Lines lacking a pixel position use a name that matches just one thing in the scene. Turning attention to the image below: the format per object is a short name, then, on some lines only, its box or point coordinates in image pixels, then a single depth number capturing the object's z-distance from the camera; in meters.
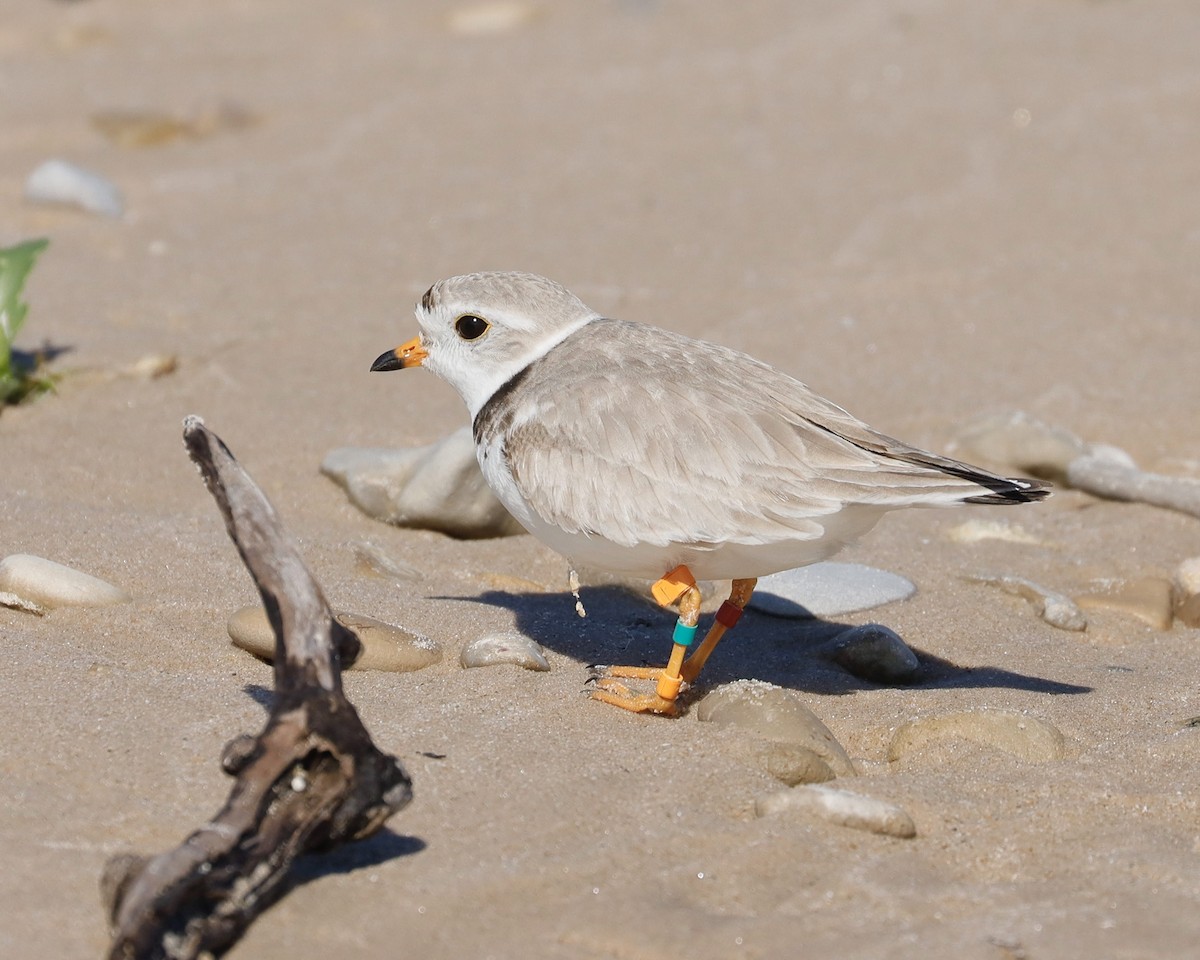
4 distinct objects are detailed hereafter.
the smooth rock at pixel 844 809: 7.18
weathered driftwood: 5.71
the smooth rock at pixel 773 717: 8.09
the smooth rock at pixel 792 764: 7.81
